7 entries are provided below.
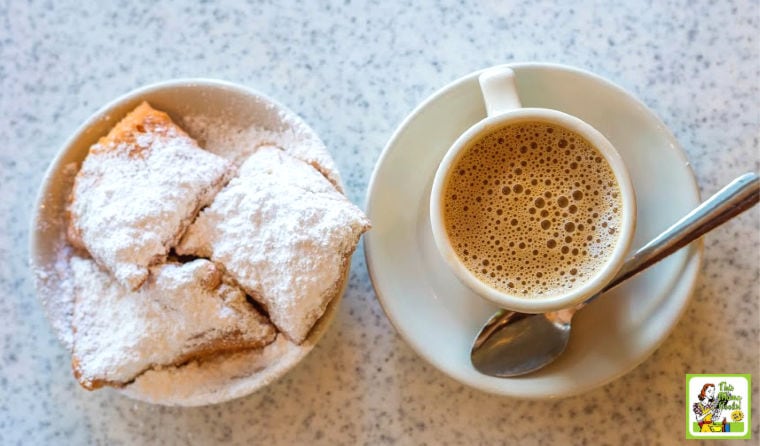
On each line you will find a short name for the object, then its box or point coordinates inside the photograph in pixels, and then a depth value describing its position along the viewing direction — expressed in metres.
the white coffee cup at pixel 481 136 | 0.39
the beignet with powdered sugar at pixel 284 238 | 0.41
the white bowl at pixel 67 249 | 0.43
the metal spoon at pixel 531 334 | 0.41
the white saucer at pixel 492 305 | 0.42
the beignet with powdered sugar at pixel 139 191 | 0.41
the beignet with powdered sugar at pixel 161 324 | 0.42
